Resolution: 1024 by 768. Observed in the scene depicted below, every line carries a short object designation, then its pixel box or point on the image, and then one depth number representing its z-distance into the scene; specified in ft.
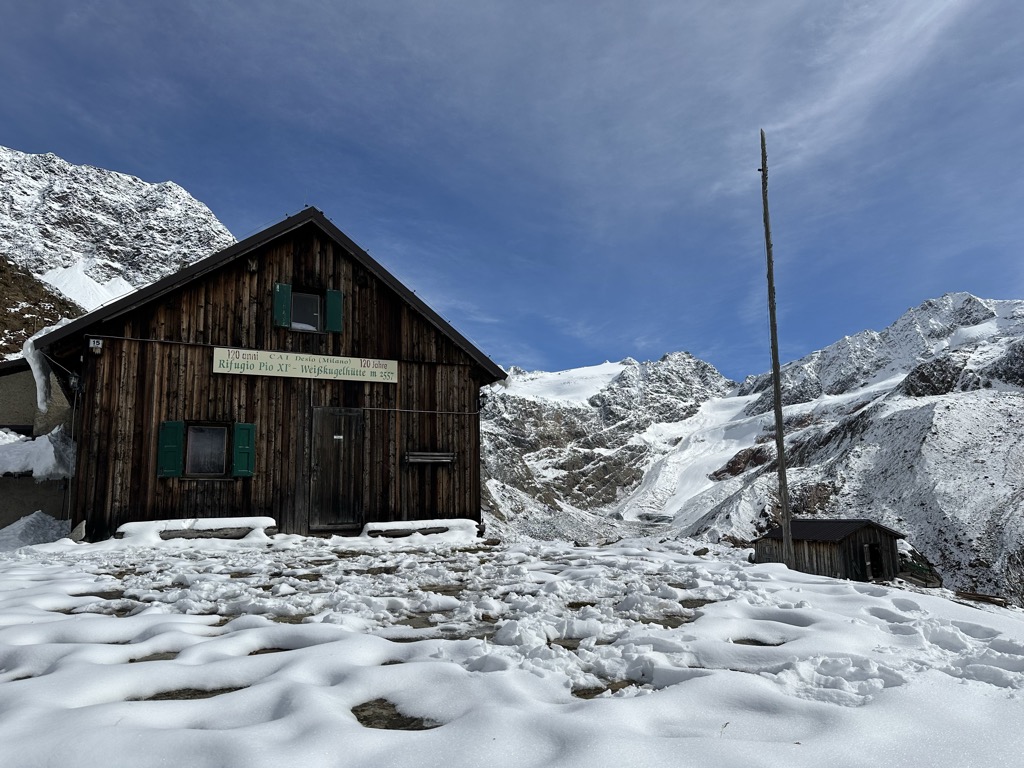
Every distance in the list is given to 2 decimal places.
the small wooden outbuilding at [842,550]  92.27
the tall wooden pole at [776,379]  49.90
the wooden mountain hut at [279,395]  38.17
